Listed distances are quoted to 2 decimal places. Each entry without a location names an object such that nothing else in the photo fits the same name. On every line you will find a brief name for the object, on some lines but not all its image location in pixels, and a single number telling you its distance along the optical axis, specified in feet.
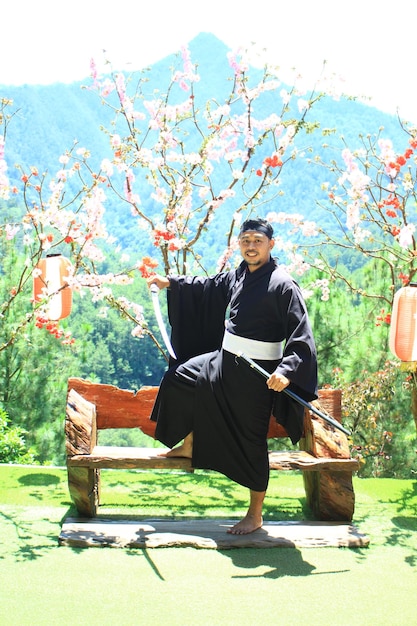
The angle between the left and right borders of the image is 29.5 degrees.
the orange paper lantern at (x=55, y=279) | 16.34
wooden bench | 12.84
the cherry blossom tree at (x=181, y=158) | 18.03
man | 12.61
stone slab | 12.23
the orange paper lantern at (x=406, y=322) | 14.94
